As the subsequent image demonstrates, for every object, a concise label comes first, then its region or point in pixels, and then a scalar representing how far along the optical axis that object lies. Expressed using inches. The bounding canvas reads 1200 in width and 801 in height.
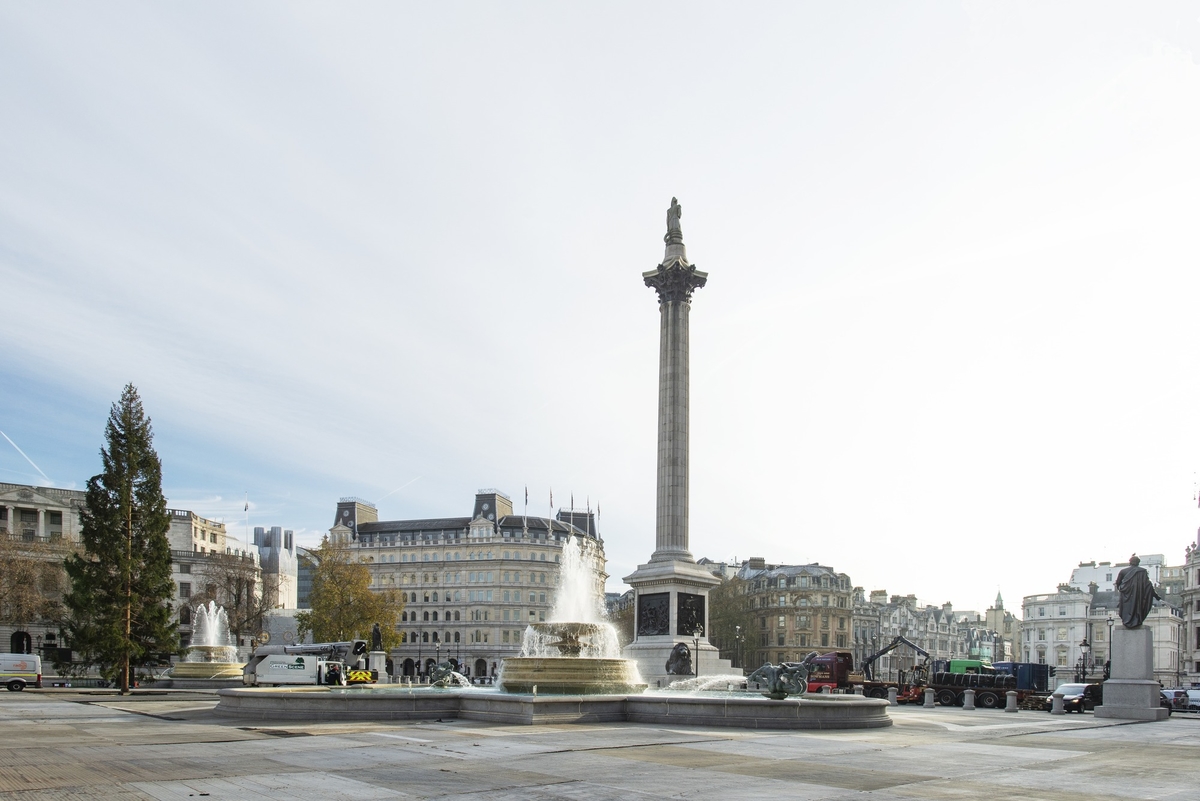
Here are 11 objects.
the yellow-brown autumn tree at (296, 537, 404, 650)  3085.6
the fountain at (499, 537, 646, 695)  1095.6
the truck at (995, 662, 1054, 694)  2037.4
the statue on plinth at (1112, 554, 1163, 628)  1261.1
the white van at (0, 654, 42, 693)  1738.4
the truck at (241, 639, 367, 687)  1579.7
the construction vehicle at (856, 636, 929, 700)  1931.5
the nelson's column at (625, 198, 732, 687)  1879.9
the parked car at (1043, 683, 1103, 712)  1562.5
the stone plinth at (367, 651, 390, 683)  1724.9
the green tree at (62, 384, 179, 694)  1824.6
